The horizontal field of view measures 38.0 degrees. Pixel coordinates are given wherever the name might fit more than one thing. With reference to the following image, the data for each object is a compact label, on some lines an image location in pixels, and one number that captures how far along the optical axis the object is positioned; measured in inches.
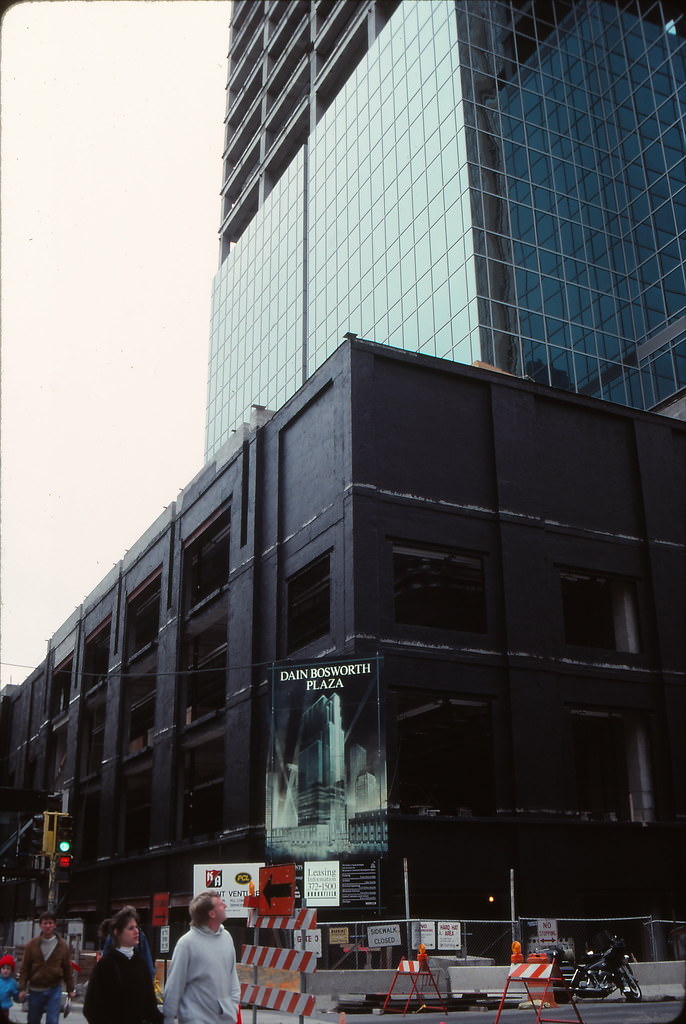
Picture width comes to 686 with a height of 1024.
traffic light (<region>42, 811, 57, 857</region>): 955.3
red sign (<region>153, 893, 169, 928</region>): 1157.1
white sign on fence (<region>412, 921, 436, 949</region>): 1001.5
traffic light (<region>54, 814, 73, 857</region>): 953.5
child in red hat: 596.4
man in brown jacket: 496.4
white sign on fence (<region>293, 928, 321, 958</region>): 1028.5
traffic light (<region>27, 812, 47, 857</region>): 963.3
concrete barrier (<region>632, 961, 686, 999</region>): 1021.8
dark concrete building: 1174.3
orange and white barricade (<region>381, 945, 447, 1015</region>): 890.7
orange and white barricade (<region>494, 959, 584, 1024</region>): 663.8
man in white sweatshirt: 320.5
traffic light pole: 924.5
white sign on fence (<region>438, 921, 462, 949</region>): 993.5
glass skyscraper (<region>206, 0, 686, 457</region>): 2284.7
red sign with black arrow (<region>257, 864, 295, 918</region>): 623.5
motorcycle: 885.8
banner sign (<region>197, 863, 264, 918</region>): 1034.1
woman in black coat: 339.0
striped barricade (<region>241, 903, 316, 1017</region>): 575.8
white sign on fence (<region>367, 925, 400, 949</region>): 992.9
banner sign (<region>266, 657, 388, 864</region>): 1090.1
